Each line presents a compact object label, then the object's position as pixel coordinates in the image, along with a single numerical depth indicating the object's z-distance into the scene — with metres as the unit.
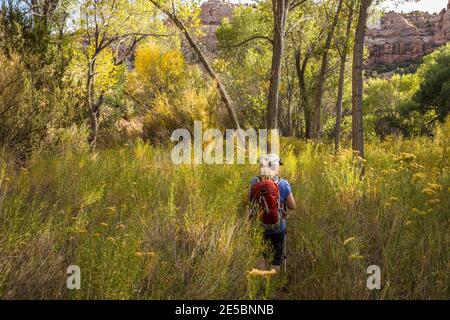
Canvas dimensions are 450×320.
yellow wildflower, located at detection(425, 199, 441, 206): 3.98
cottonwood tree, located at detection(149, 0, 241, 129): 9.06
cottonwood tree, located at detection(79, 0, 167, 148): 12.87
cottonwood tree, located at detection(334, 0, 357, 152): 12.81
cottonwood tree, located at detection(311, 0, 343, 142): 13.40
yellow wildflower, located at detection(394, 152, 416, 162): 4.84
